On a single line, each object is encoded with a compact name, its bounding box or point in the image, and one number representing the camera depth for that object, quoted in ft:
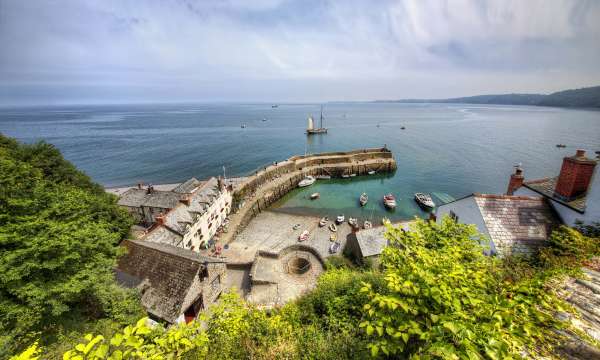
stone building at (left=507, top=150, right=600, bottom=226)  40.65
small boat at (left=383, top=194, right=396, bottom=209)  151.74
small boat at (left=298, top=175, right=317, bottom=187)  191.68
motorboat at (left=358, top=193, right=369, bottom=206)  159.72
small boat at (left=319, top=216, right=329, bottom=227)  129.91
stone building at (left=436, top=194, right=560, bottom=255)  45.34
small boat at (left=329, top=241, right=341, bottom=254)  104.93
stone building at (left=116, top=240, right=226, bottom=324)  60.49
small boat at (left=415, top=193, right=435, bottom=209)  150.51
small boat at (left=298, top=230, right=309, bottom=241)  115.34
